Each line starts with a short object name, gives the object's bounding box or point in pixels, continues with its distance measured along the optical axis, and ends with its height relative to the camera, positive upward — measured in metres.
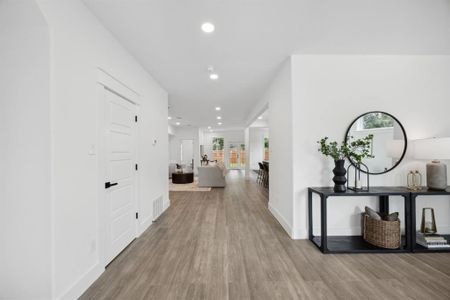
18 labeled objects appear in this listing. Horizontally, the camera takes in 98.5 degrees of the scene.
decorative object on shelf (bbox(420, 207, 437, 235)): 2.79 -1.10
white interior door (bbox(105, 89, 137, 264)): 2.37 -0.30
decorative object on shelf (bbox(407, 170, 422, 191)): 2.74 -0.45
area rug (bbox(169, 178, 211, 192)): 6.74 -1.35
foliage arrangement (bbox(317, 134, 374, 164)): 2.73 +0.02
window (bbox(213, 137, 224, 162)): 13.81 +0.21
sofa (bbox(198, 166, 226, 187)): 7.23 -0.93
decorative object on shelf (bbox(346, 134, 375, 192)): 2.73 -0.15
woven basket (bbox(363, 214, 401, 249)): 2.55 -1.12
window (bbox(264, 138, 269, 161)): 12.05 +0.11
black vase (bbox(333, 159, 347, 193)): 2.66 -0.37
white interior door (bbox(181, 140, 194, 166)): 11.88 +0.01
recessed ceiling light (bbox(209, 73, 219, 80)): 3.64 +1.45
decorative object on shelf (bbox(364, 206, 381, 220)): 2.69 -0.89
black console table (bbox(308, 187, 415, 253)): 2.53 -1.12
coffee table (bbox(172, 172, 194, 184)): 8.10 -1.12
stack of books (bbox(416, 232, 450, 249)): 2.56 -1.23
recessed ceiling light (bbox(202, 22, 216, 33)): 2.21 +1.44
